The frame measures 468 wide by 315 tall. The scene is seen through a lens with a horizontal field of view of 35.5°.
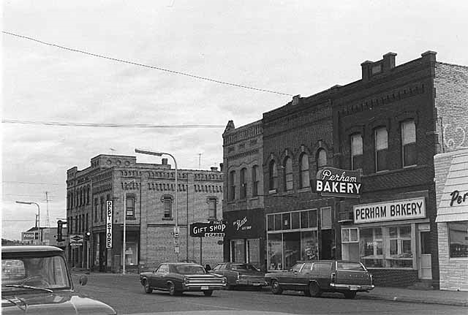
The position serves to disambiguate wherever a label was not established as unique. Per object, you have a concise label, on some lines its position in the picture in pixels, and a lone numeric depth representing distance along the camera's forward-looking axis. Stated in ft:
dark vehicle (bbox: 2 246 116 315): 25.25
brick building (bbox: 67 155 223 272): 204.03
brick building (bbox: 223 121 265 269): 133.90
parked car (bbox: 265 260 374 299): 83.76
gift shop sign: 139.33
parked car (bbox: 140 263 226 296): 88.99
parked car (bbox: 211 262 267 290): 105.81
